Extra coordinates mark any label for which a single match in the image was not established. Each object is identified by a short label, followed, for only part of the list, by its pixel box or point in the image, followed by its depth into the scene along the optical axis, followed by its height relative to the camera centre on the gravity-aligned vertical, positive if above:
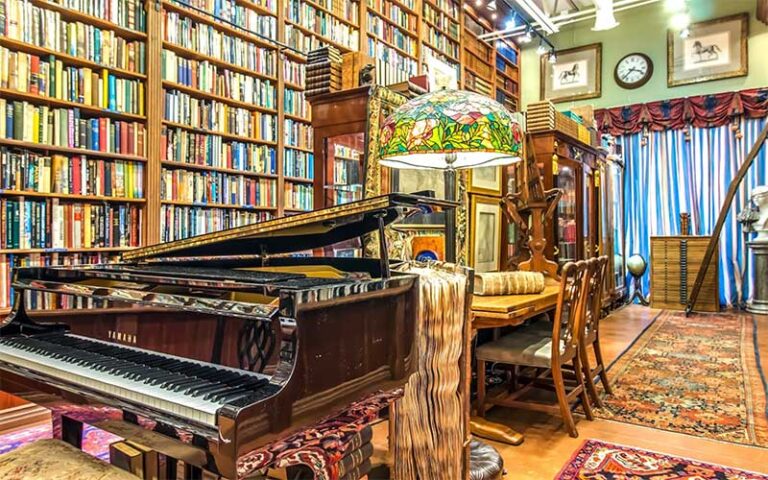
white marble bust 5.88 +0.33
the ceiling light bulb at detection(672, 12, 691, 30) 5.80 +2.53
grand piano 1.06 -0.27
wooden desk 2.20 -0.31
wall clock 6.89 +2.26
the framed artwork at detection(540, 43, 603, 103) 7.28 +2.37
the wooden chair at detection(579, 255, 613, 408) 2.82 -0.47
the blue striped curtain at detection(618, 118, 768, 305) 6.43 +0.70
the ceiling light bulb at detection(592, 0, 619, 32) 5.20 +2.26
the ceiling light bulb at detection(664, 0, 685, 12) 5.43 +2.48
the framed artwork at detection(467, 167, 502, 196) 3.75 +0.44
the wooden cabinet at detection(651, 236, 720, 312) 6.23 -0.44
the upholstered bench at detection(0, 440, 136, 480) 1.24 -0.57
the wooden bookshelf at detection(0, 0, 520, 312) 2.89 +1.01
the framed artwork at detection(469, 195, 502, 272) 3.82 +0.04
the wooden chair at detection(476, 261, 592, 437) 2.43 -0.55
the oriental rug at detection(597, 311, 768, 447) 2.68 -0.95
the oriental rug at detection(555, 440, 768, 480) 2.08 -0.96
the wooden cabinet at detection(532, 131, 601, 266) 4.38 +0.46
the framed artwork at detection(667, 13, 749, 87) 6.34 +2.34
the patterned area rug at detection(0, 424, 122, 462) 2.32 -0.95
